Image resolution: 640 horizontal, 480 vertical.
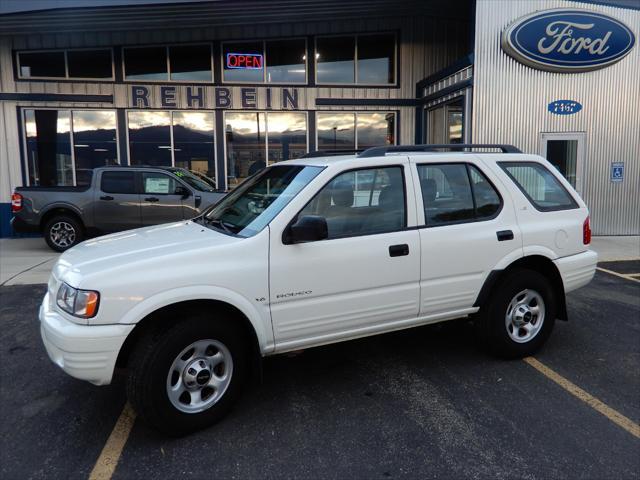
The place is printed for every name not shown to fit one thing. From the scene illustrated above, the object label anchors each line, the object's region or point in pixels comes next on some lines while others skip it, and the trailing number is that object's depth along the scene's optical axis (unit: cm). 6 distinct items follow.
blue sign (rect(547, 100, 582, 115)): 1118
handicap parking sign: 1166
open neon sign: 1308
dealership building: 1087
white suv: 305
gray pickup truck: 1012
